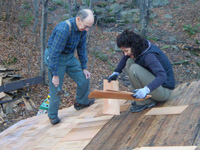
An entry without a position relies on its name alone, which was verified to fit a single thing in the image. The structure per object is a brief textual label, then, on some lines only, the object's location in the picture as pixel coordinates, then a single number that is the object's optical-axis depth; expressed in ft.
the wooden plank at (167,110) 8.21
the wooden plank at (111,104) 9.43
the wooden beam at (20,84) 15.83
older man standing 8.89
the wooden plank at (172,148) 5.63
